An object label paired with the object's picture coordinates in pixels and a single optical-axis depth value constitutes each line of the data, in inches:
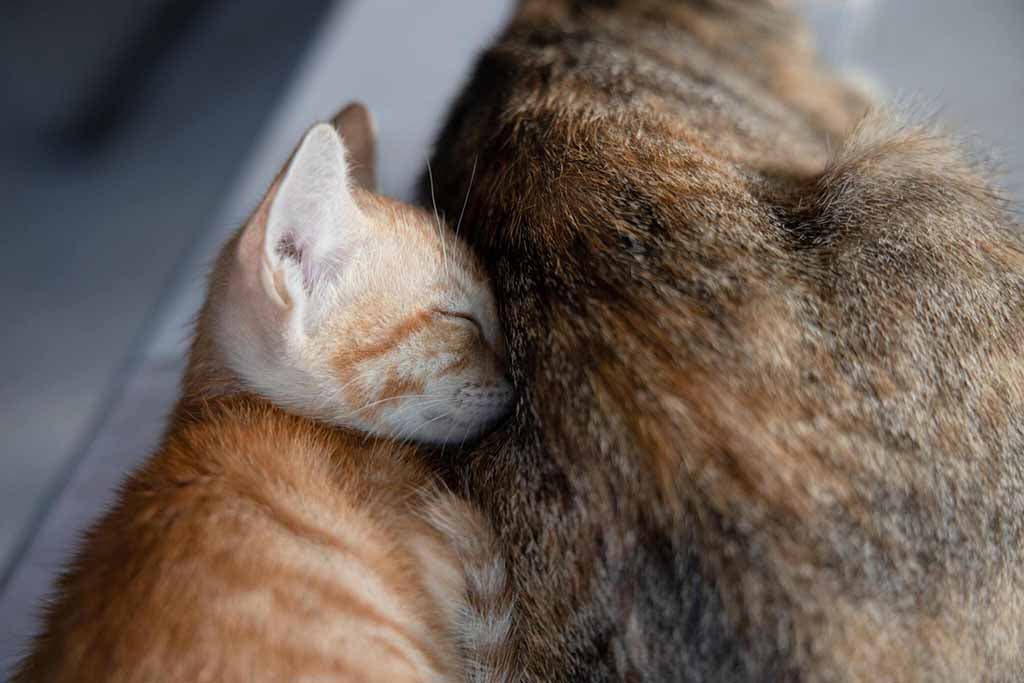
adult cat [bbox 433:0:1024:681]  18.0
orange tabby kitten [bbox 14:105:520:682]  18.2
